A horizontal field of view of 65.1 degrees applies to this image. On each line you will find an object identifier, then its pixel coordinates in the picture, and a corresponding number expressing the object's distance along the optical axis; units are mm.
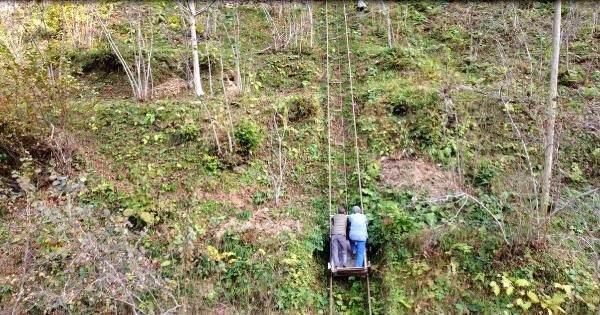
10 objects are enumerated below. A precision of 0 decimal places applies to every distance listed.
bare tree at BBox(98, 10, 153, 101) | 11750
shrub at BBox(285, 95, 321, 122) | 11672
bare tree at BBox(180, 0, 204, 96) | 11125
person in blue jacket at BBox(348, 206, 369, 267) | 8281
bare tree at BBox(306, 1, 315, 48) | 15070
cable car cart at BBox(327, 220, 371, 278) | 8180
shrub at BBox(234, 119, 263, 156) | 10258
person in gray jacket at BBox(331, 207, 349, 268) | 8359
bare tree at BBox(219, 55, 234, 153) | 10133
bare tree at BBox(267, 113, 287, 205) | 9852
